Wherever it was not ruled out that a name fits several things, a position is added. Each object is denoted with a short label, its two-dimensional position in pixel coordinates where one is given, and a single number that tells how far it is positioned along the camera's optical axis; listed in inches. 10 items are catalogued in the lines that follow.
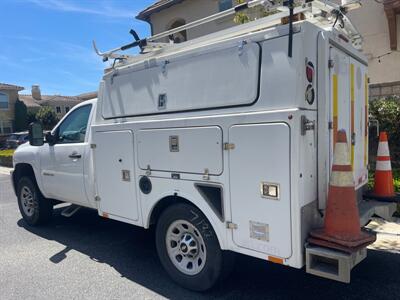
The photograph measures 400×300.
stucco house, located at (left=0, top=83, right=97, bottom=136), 1696.6
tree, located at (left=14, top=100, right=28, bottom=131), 1716.3
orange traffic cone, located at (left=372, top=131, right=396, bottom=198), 168.7
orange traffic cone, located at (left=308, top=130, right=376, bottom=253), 116.6
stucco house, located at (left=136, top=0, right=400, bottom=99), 333.8
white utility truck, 116.3
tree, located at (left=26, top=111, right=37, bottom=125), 1753.0
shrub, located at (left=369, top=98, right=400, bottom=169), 299.4
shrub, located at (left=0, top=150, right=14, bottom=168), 730.5
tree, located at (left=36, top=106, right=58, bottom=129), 1695.4
